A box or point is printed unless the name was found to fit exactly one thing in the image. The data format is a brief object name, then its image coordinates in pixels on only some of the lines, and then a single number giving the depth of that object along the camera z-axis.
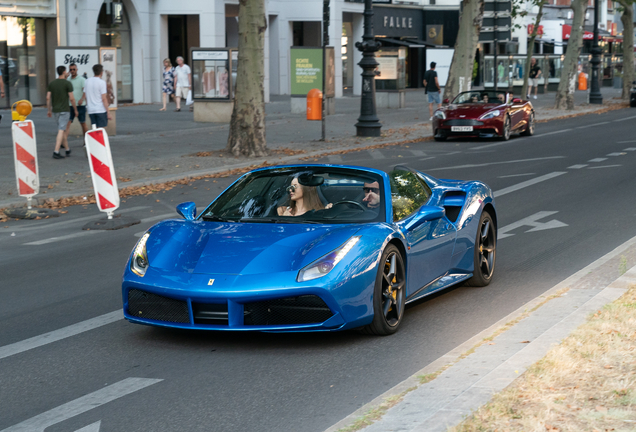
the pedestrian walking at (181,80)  33.28
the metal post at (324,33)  21.49
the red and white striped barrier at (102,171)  11.43
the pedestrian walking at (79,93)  20.03
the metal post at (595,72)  44.59
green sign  33.66
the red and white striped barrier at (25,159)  12.59
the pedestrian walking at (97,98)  19.34
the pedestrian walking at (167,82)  34.00
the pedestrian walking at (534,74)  50.38
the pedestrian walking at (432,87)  32.28
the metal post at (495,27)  31.19
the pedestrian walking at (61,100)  18.61
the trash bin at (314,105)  24.89
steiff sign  23.80
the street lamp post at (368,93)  24.66
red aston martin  24.03
